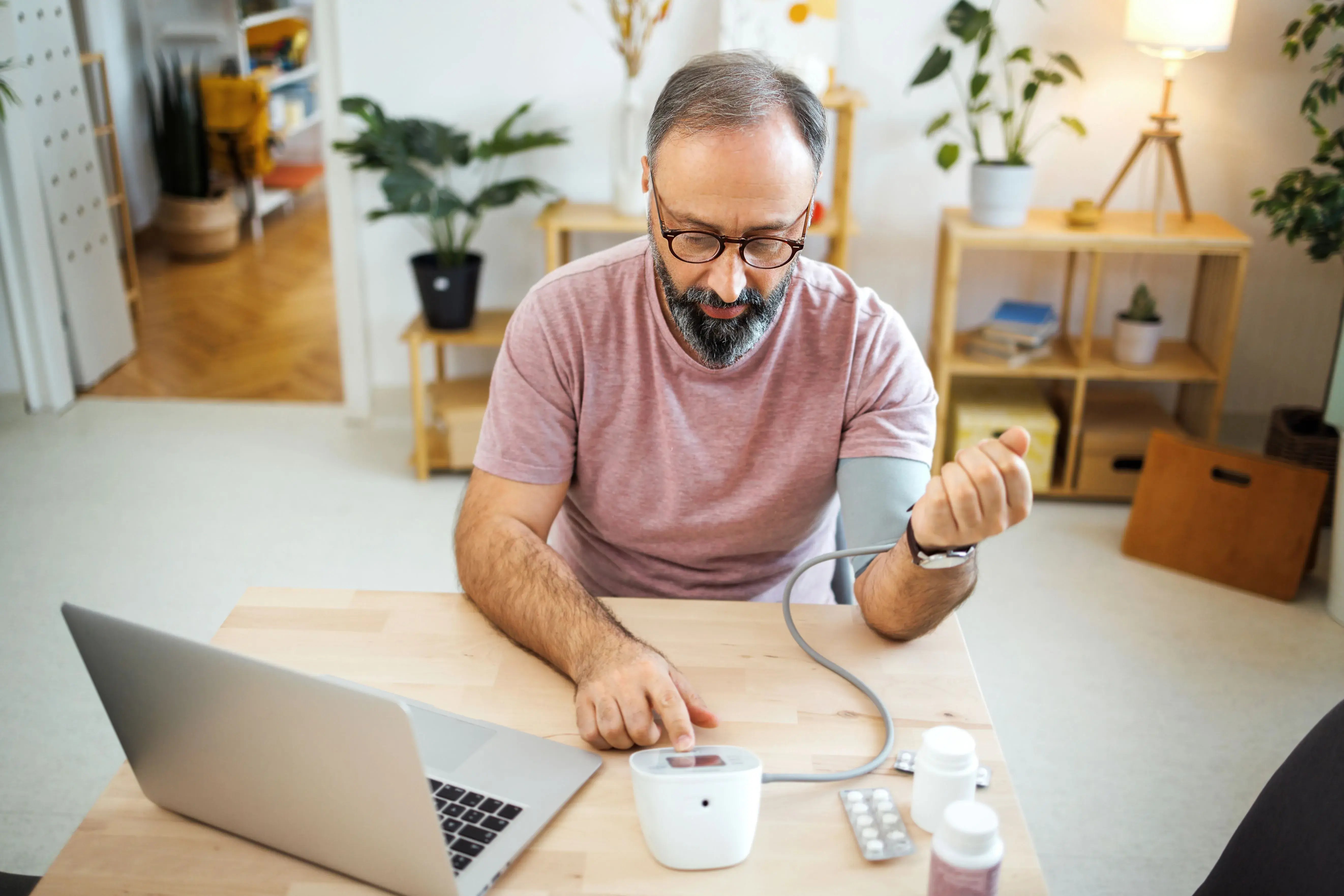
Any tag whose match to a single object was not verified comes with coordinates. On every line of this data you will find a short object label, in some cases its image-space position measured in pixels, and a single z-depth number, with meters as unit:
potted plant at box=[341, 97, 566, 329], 3.03
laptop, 0.78
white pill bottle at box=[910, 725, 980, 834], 0.91
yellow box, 3.12
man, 1.23
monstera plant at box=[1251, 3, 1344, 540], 2.65
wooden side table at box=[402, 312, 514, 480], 3.20
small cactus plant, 3.12
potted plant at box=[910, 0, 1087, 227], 2.96
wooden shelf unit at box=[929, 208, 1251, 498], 2.99
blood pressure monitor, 0.88
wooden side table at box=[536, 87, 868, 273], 3.03
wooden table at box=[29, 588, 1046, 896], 0.89
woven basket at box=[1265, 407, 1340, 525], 2.89
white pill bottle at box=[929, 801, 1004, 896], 0.78
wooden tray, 2.64
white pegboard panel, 3.54
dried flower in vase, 2.97
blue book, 3.16
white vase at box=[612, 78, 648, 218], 3.05
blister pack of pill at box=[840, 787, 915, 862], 0.91
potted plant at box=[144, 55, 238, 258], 4.95
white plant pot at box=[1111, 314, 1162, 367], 3.10
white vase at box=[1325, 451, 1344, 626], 2.56
